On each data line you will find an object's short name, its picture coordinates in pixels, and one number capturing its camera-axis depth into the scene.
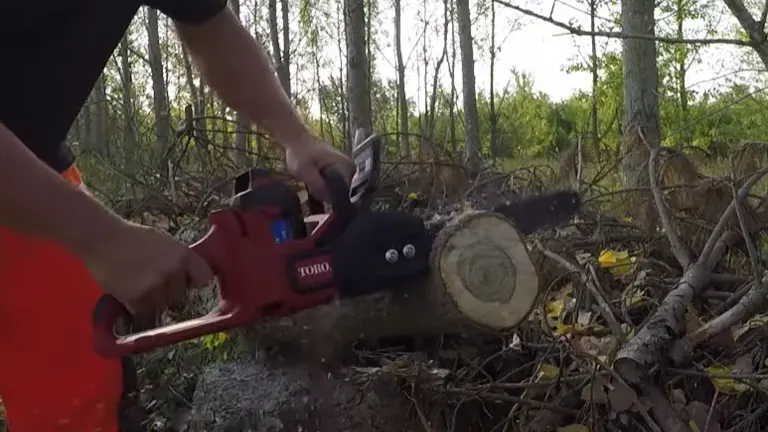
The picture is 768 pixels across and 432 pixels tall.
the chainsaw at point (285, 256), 1.70
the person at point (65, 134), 1.91
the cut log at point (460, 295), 1.88
